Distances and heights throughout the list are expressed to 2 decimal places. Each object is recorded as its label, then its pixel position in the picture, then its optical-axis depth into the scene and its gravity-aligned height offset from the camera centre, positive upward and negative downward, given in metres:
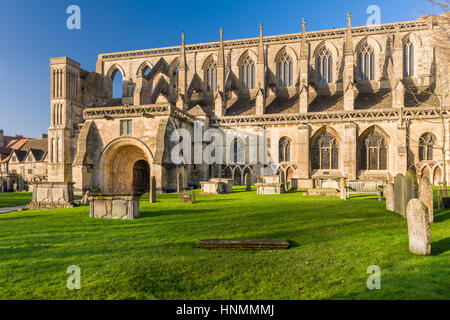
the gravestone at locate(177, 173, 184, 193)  19.74 -1.12
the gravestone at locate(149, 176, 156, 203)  15.03 -1.17
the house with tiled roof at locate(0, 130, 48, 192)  42.03 +0.44
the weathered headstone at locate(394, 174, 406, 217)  9.25 -0.99
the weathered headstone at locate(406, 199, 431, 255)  5.77 -1.25
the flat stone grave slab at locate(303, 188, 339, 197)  17.31 -1.54
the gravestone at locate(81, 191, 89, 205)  15.46 -1.64
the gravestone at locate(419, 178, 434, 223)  8.42 -0.84
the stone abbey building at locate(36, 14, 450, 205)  23.58 +5.58
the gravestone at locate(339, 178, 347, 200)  15.38 -1.25
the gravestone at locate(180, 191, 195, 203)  14.32 -1.43
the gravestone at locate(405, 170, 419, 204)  8.61 -0.62
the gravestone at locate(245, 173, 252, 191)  22.86 -1.26
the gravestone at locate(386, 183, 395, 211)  10.79 -1.17
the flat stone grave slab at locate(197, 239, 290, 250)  6.30 -1.65
